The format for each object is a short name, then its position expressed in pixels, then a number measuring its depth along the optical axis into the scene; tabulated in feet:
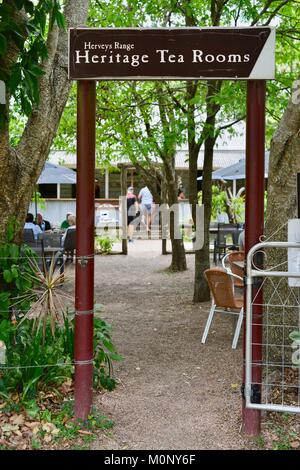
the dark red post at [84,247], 14.01
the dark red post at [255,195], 13.55
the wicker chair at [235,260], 25.50
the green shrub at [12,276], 16.05
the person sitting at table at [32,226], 39.78
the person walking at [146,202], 67.18
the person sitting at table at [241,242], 31.45
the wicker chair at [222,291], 21.49
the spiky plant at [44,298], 15.66
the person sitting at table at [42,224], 50.88
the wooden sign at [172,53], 13.20
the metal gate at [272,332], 13.29
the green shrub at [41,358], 14.66
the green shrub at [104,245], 53.88
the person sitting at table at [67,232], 41.00
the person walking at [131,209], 66.08
